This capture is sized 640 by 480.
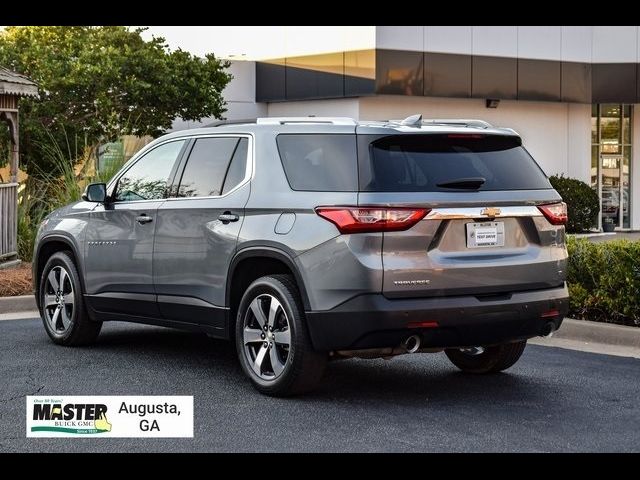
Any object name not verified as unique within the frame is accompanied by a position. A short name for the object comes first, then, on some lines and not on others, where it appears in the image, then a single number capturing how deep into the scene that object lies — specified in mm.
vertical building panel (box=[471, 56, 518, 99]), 29484
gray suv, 7156
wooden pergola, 16047
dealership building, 28578
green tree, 24703
